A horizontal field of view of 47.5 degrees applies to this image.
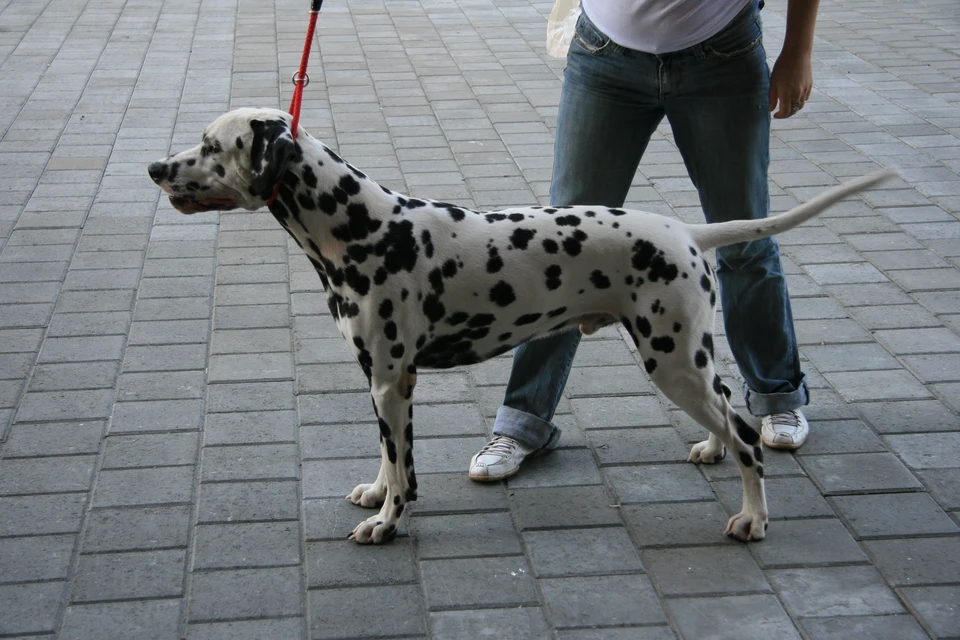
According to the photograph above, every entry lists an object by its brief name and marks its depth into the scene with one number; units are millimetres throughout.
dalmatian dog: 3234
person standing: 3715
